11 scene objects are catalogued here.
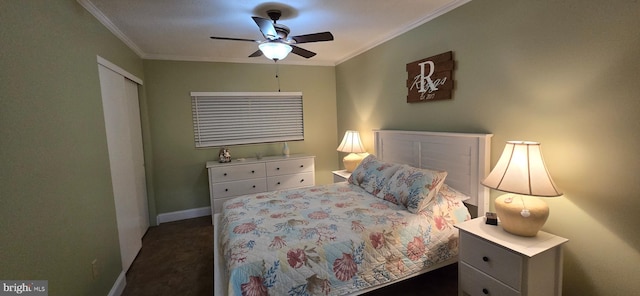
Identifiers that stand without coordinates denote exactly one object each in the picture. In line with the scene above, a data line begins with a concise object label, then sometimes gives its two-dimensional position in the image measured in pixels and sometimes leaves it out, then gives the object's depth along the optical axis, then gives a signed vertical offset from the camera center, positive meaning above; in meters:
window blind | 3.94 +0.19
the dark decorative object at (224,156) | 3.93 -0.36
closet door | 2.37 -0.20
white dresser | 3.73 -0.68
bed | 1.60 -0.71
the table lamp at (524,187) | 1.61 -0.41
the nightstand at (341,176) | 3.51 -0.65
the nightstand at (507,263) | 1.52 -0.86
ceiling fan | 2.16 +0.75
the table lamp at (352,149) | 3.63 -0.32
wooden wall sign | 2.47 +0.43
